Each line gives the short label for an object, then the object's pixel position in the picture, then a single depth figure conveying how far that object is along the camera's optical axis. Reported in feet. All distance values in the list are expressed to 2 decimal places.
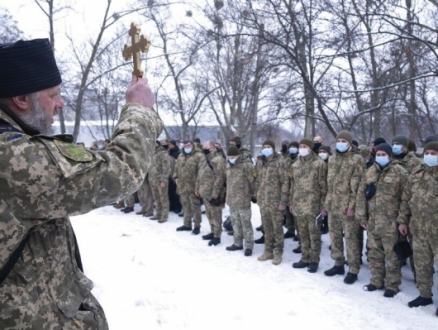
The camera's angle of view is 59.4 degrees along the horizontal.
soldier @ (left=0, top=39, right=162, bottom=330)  3.81
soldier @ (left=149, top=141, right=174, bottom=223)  34.14
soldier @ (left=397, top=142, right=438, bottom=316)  15.78
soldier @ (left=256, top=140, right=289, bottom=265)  22.68
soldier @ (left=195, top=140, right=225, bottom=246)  27.08
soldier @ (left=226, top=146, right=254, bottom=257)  24.52
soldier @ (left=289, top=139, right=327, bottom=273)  21.04
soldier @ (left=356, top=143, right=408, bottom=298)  17.52
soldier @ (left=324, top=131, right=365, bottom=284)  19.48
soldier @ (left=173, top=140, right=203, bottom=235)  31.04
